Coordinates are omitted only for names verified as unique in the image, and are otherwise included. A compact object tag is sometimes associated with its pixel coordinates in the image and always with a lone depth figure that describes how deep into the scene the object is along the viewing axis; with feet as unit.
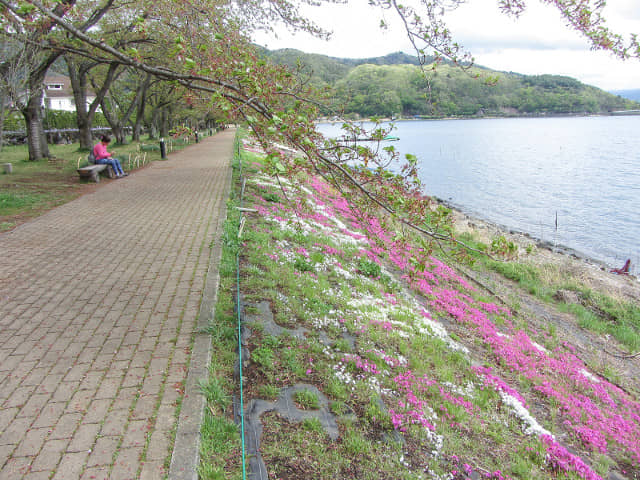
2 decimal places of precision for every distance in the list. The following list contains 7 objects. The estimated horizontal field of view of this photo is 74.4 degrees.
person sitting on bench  53.40
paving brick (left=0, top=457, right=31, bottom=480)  10.21
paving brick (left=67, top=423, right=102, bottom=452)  11.03
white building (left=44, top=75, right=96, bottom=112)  231.50
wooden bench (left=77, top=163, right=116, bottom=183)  50.61
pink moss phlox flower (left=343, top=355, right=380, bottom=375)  16.72
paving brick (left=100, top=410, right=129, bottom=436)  11.59
